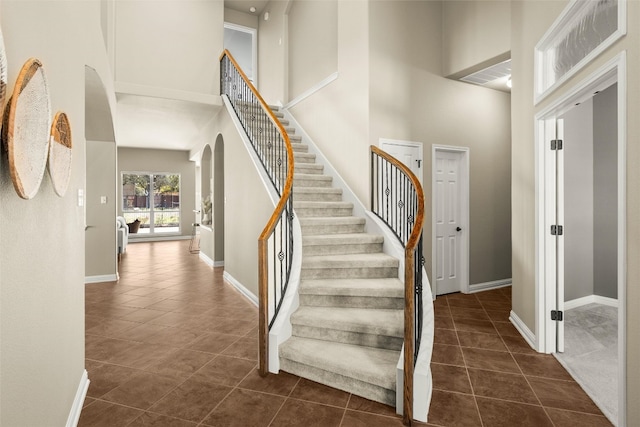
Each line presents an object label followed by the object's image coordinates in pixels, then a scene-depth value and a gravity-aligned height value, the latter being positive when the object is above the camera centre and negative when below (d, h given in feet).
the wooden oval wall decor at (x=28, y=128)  3.71 +0.93
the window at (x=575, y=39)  7.53 +4.18
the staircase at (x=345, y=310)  8.82 -3.08
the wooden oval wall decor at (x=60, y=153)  5.54 +0.93
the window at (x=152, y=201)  39.70 +0.92
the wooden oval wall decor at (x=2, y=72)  3.39 +1.31
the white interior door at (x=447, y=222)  17.30 -0.71
